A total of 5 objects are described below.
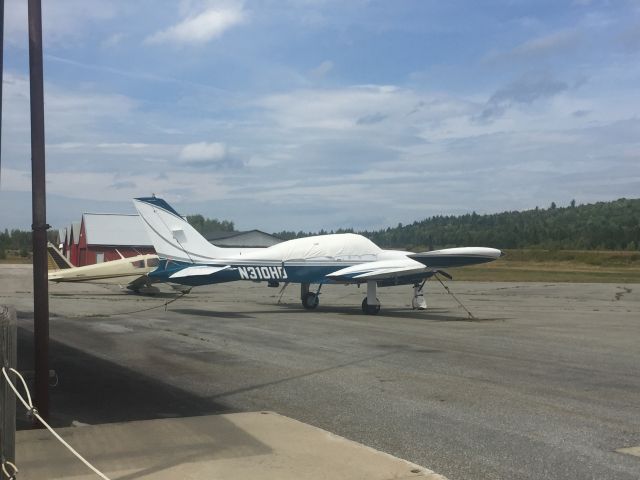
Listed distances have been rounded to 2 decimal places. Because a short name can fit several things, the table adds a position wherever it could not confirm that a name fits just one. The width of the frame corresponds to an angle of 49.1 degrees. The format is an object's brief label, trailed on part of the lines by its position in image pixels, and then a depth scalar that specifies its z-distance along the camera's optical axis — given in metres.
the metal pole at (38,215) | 6.80
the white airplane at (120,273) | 32.56
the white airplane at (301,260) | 21.86
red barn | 65.00
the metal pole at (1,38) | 6.25
